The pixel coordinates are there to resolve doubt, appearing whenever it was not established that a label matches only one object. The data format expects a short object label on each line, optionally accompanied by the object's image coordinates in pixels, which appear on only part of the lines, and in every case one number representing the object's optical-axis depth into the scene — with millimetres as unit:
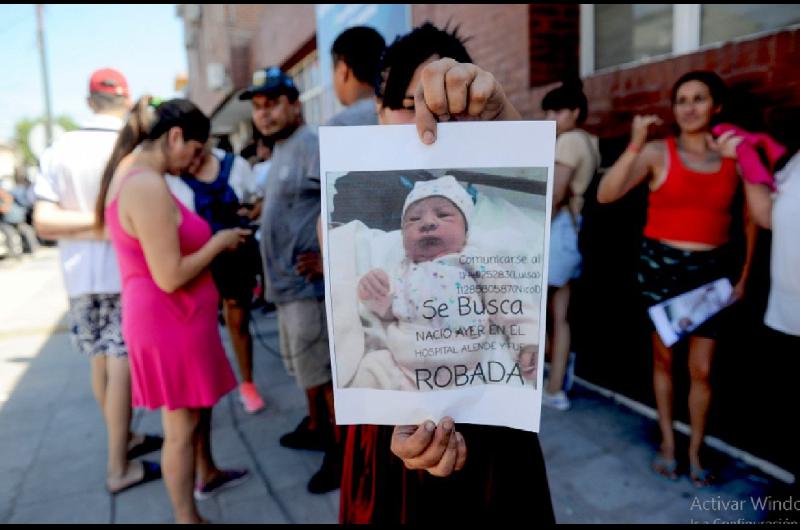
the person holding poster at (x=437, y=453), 892
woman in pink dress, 1910
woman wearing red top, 2361
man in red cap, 2613
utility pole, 19500
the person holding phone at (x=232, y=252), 3051
